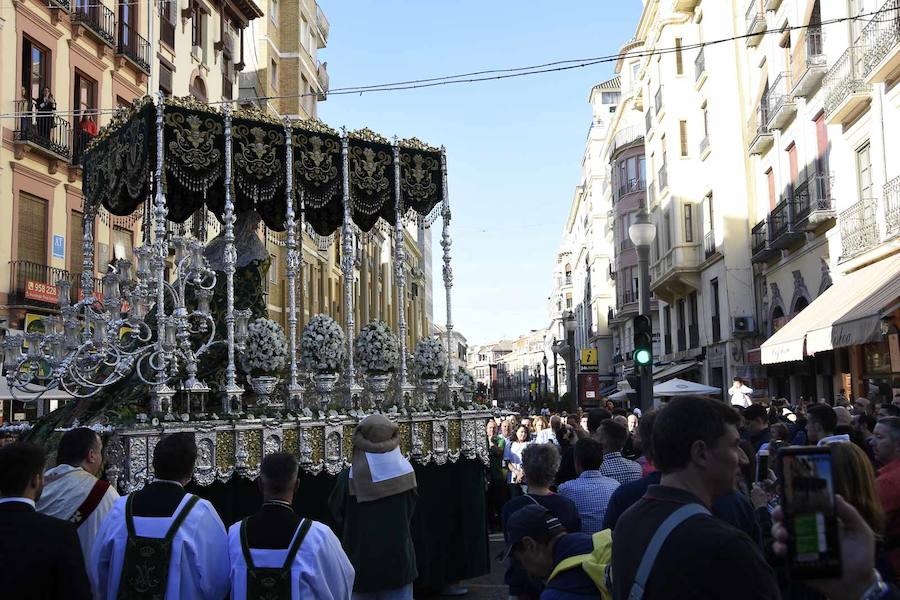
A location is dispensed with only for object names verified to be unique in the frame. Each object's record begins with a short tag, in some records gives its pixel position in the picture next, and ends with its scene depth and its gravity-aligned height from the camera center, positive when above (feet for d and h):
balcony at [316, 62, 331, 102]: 129.04 +43.84
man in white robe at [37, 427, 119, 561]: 17.08 -1.67
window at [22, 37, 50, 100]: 68.44 +24.35
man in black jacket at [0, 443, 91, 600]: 12.55 -2.03
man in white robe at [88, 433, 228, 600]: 15.65 -2.36
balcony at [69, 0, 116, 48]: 73.72 +30.67
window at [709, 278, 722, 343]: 99.30 +7.10
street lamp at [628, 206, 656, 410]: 42.78 +5.62
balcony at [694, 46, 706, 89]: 99.91 +34.02
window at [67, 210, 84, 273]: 73.05 +12.03
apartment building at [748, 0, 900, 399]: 54.65 +12.67
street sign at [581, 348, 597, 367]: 193.77 +5.53
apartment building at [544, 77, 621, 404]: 209.15 +32.81
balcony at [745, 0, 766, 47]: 83.41 +32.11
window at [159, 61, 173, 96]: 87.61 +29.60
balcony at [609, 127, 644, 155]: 150.00 +39.96
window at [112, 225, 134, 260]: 76.42 +12.65
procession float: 28.91 +1.65
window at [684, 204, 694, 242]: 107.65 +18.35
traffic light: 43.11 +1.90
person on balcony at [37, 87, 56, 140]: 67.72 +20.87
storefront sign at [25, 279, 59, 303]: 65.41 +7.62
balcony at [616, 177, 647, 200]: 150.66 +31.72
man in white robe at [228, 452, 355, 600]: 14.76 -2.49
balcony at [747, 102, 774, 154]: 81.66 +21.71
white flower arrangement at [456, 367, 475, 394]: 37.35 +0.25
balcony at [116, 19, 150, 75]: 81.20 +30.79
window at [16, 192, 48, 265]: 67.56 +12.37
